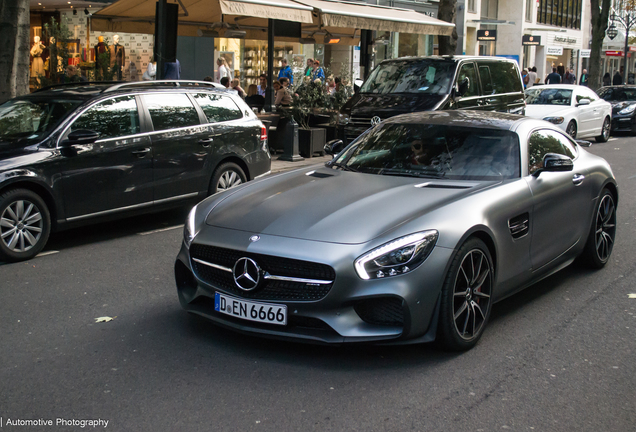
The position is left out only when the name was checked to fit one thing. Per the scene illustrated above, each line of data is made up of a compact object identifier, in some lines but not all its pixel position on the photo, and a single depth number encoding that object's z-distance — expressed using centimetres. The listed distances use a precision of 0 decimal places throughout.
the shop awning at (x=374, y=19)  1619
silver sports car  416
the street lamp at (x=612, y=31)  4262
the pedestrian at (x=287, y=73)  2123
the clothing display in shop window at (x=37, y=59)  2122
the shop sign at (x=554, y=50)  4981
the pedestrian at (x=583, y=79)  4223
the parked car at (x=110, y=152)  713
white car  1833
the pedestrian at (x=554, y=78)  2953
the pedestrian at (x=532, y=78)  3055
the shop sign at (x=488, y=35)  3775
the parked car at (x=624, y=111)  2280
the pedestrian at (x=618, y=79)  4019
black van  1321
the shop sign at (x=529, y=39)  4516
